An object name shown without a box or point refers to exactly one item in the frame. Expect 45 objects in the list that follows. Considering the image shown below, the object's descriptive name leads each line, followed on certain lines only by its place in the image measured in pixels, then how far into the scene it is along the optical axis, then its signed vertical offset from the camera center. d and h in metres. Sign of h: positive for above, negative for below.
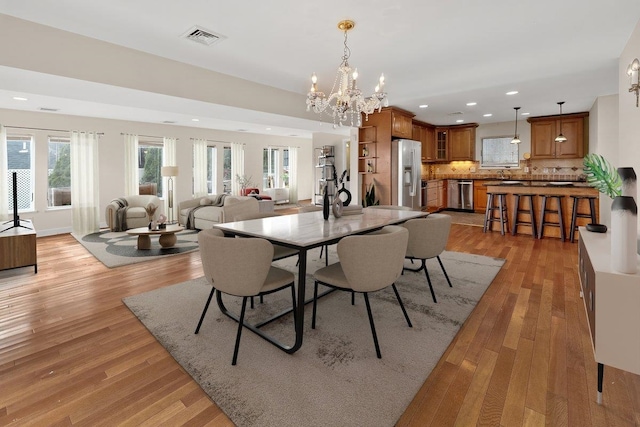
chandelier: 3.11 +1.07
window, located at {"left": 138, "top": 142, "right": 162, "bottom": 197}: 8.38 +0.86
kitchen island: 5.60 +0.03
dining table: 2.16 -0.25
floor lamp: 7.71 +0.69
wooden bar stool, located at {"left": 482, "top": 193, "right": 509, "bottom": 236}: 6.24 -0.28
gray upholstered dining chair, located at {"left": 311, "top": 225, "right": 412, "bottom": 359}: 2.14 -0.42
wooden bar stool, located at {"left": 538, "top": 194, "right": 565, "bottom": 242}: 5.71 -0.27
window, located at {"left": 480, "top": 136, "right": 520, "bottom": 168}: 8.69 +1.24
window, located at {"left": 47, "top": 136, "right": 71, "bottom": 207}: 6.95 +0.62
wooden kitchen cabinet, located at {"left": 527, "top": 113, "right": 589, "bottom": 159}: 7.51 +1.49
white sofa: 6.57 -0.21
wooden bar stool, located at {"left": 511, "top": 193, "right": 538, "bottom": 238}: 5.95 -0.33
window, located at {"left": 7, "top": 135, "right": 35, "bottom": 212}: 6.47 +0.71
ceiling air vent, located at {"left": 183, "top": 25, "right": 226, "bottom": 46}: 3.13 +1.65
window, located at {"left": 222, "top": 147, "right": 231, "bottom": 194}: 10.11 +0.93
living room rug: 4.75 -0.79
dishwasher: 9.16 +0.12
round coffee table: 5.22 -0.60
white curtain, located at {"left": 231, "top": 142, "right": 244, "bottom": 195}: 10.14 +1.12
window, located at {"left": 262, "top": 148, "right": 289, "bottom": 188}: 11.39 +1.15
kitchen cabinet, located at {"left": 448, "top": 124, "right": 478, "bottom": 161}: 9.19 +1.62
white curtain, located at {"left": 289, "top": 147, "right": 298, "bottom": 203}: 11.95 +0.94
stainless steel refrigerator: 6.67 +0.57
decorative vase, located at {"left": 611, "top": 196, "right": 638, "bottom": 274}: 1.66 -0.19
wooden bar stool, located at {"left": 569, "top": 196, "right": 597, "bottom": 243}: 5.48 -0.26
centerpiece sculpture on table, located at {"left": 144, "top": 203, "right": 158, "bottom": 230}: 5.54 -0.20
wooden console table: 3.88 -0.59
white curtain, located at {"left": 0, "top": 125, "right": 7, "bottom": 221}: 6.14 +0.41
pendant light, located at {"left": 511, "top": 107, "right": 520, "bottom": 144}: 6.92 +1.43
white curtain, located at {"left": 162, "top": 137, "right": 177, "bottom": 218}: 8.58 +1.12
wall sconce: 2.92 +1.18
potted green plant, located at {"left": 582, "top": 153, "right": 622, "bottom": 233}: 2.24 +0.14
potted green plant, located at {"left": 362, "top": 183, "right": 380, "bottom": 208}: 6.81 +0.02
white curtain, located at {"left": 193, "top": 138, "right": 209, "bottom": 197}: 9.18 +0.96
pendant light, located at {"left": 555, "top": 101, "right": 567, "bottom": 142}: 7.40 +1.37
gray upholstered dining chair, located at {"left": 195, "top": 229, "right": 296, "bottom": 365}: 2.04 -0.42
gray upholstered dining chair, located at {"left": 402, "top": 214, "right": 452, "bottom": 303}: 3.01 -0.35
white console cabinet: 1.66 -0.64
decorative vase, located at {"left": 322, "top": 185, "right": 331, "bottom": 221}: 3.15 -0.04
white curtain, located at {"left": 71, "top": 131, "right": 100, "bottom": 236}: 7.03 +0.38
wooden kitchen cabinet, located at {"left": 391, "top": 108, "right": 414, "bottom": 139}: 6.64 +1.62
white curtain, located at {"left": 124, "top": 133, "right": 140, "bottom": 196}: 7.83 +0.86
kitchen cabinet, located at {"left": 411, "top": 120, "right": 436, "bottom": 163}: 8.41 +1.66
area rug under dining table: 1.69 -1.04
